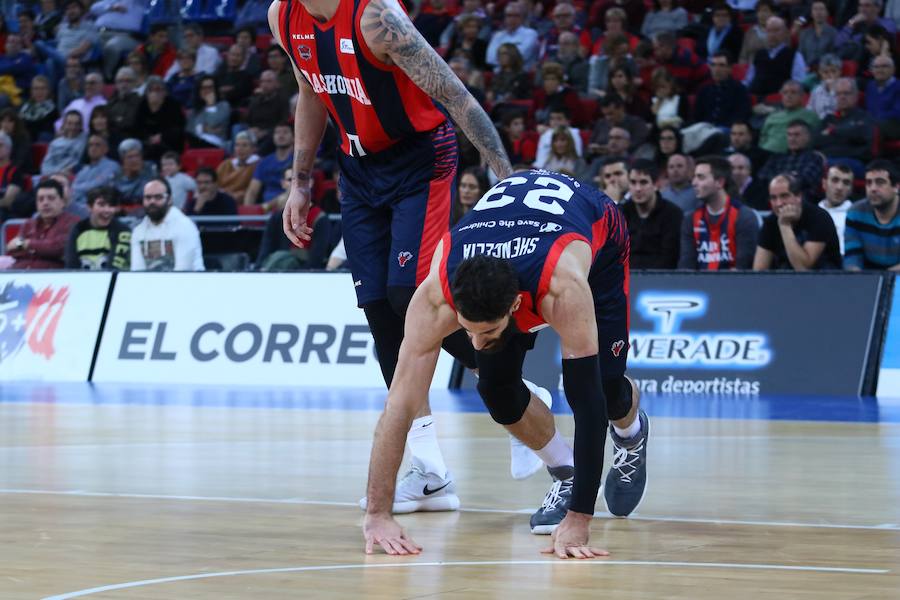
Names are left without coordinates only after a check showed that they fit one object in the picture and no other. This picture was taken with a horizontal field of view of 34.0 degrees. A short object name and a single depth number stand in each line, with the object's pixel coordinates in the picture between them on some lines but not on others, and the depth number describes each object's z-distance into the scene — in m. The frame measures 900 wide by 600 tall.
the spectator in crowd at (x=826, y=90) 15.38
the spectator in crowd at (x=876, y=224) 11.92
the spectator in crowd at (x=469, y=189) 13.45
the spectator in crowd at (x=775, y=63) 16.55
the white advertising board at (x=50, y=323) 14.10
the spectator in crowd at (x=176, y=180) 17.41
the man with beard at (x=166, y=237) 14.38
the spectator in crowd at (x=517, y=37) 18.53
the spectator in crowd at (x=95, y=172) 18.67
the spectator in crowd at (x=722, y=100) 16.17
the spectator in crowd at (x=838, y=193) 12.85
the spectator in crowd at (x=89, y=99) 20.69
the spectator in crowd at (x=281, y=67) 18.98
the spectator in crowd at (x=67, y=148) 19.59
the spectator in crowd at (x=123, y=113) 19.84
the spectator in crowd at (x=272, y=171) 17.19
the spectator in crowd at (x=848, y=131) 14.73
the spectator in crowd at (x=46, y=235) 15.41
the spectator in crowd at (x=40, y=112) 21.25
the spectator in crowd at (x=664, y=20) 18.11
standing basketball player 5.82
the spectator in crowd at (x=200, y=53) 20.98
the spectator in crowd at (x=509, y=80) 17.80
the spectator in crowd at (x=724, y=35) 17.56
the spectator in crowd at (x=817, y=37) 16.45
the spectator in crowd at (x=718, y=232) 12.61
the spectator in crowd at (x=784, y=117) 15.19
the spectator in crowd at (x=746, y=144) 15.18
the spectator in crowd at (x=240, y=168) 17.81
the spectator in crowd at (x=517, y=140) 16.30
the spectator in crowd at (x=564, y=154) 15.48
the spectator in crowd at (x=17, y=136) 19.84
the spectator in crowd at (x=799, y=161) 14.05
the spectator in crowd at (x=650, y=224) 12.81
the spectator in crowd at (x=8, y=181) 18.56
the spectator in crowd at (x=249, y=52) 20.28
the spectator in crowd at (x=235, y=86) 20.06
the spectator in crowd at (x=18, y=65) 22.42
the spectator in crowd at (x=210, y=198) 16.73
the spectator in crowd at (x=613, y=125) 15.91
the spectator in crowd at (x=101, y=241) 14.92
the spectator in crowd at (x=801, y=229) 12.02
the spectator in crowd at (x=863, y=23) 16.22
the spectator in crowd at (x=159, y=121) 19.56
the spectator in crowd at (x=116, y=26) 22.22
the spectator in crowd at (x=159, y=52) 21.78
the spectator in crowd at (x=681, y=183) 14.20
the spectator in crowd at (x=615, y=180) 13.31
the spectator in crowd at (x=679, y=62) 17.19
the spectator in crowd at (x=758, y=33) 17.11
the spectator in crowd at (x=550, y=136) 15.98
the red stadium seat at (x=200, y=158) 18.97
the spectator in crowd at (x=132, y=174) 18.17
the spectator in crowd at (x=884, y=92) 15.23
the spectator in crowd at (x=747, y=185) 14.35
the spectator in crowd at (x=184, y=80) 20.72
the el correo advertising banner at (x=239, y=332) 12.95
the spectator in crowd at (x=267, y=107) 18.80
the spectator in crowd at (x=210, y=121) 19.56
